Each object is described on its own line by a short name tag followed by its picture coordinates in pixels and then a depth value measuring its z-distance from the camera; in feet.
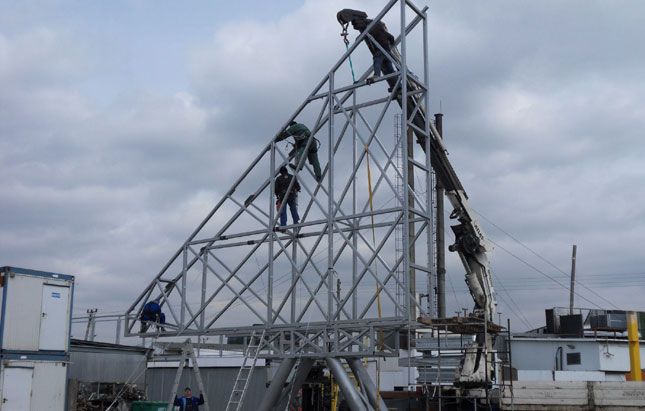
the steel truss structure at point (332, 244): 64.75
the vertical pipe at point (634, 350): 95.25
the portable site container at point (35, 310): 57.41
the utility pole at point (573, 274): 192.83
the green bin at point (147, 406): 75.72
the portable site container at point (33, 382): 56.54
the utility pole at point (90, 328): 103.95
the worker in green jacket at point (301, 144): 75.31
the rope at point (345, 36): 74.59
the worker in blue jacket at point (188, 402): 81.00
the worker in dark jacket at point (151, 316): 78.74
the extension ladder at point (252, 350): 65.96
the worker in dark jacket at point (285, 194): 75.30
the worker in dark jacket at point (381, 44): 72.28
